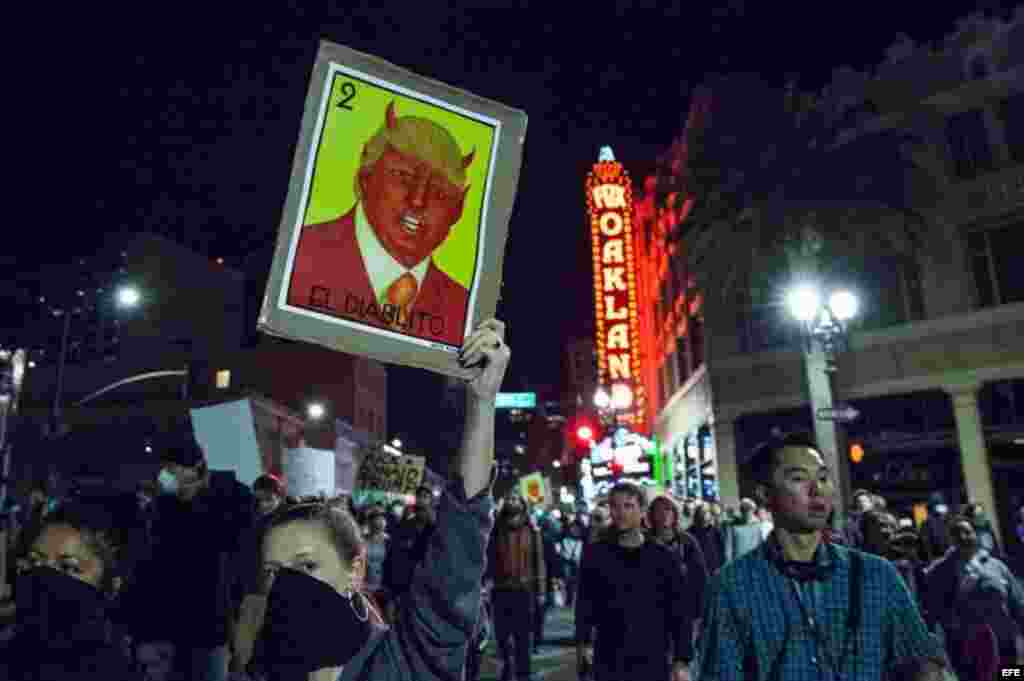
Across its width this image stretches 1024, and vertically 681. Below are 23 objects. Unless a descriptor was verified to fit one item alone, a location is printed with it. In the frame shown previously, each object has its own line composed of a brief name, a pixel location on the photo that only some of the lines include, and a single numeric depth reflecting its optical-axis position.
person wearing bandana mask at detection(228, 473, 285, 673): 4.64
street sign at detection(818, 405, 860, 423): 13.42
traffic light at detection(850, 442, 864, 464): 16.91
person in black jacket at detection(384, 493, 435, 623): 10.38
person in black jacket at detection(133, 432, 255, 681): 5.27
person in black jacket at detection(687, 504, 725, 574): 13.20
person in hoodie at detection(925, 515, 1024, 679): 7.36
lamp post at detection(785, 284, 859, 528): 14.68
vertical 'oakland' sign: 32.50
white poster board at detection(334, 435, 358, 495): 49.91
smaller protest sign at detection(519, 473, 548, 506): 20.73
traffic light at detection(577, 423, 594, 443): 31.84
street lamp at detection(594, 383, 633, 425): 32.00
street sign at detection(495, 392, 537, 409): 18.50
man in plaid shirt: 2.90
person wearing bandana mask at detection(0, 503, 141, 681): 2.35
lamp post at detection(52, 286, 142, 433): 20.06
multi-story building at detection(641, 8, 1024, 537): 21.00
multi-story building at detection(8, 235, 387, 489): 42.38
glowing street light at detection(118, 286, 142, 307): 20.23
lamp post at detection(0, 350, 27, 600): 12.11
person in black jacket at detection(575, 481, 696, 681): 5.69
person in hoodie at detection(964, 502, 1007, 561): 9.58
